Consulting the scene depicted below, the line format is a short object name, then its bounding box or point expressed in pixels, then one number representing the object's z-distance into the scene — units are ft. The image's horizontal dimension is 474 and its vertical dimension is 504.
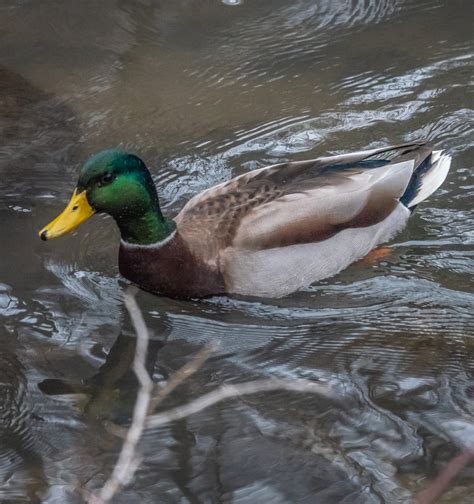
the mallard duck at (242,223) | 34.32
